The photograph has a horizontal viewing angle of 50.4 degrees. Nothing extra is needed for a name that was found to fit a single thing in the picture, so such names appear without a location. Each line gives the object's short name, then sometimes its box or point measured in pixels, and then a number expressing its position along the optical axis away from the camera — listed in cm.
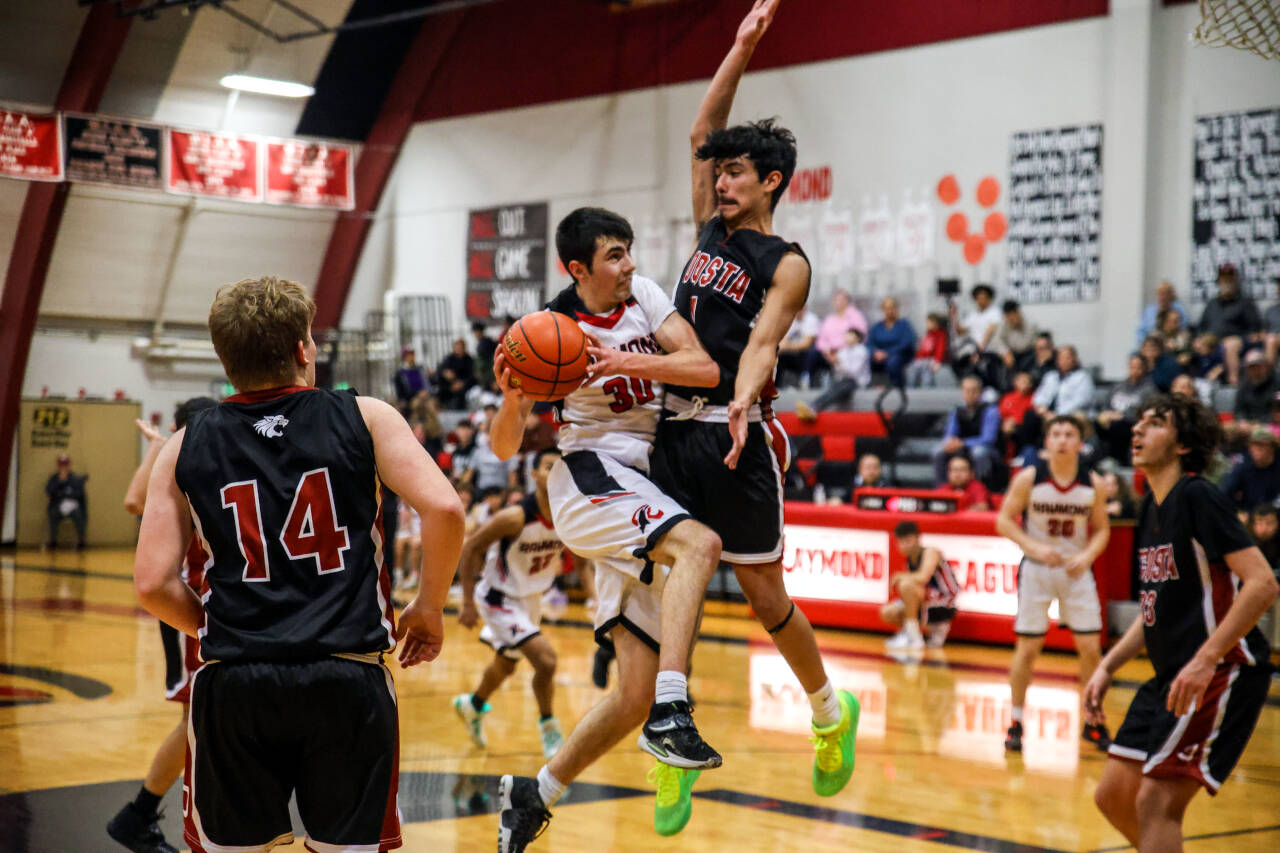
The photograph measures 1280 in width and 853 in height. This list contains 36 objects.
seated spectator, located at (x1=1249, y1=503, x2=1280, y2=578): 982
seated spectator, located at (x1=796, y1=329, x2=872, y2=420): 1511
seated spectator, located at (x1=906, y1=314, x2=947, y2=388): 1500
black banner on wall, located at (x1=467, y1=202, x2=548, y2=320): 2078
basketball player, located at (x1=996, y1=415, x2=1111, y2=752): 755
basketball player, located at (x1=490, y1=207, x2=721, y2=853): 400
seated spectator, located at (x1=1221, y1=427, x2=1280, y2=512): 1045
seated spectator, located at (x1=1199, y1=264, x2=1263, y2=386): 1278
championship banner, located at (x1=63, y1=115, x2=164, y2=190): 1778
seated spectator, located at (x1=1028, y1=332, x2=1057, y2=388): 1366
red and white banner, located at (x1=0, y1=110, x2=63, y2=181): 1709
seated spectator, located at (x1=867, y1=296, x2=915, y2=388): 1521
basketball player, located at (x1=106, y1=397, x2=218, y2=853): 491
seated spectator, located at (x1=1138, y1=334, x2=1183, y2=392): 1251
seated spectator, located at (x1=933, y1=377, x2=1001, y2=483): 1299
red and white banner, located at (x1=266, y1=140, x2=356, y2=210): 1988
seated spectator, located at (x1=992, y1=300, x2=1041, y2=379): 1409
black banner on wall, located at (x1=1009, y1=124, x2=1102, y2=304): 1485
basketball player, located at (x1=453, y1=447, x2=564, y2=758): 707
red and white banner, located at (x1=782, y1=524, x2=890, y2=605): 1177
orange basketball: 387
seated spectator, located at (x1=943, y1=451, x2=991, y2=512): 1199
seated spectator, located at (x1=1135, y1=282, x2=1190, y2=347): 1348
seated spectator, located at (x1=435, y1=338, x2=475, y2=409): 1950
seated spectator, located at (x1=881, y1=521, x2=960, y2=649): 1112
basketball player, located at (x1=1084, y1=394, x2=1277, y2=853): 402
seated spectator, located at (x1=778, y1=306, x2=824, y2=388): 1602
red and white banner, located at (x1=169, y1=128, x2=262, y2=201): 1872
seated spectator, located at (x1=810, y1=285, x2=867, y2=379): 1603
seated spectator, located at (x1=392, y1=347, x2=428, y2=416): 1958
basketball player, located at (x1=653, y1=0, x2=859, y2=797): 427
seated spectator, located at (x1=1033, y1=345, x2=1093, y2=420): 1312
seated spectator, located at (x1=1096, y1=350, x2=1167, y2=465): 1209
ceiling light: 1909
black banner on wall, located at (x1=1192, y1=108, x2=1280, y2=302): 1355
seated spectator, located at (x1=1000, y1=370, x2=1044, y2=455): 1278
